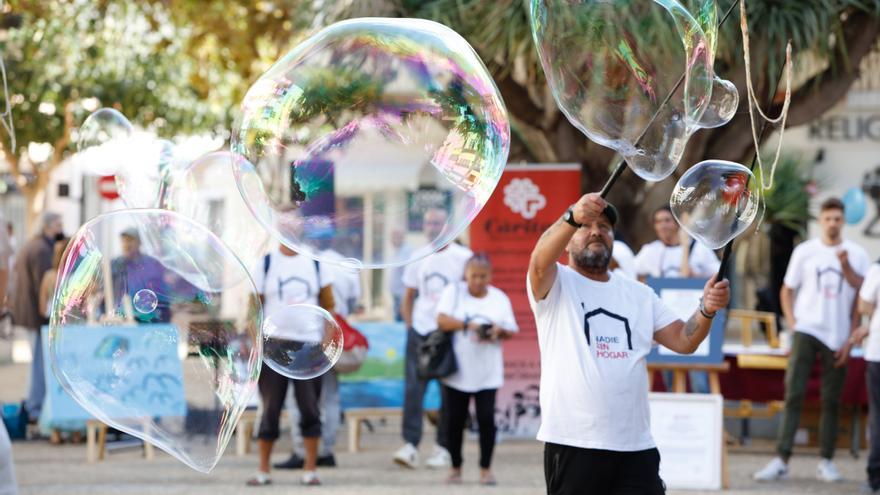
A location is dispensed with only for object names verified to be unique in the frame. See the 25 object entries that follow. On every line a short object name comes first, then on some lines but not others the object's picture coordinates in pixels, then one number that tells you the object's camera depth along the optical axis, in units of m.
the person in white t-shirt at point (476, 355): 19.05
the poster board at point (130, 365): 11.07
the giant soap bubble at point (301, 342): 12.61
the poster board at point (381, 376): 24.14
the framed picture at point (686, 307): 19.80
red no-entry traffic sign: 28.56
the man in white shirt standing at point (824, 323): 19.80
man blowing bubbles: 10.40
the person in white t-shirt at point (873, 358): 18.31
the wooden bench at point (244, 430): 22.52
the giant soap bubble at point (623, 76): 9.51
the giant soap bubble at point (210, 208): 15.02
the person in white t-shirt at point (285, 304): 18.75
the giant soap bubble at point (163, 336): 10.98
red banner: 23.86
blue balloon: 33.34
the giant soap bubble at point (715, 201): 10.11
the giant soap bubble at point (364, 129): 10.15
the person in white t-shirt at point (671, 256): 21.78
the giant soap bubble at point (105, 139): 15.71
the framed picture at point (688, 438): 18.83
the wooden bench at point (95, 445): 22.02
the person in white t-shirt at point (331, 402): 20.94
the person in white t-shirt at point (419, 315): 21.16
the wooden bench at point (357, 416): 23.36
